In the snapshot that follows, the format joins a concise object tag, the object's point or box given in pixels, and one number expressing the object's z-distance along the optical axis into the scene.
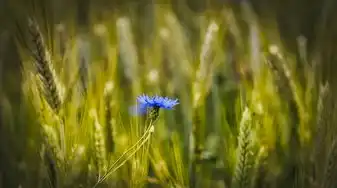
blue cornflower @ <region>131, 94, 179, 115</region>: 1.59
